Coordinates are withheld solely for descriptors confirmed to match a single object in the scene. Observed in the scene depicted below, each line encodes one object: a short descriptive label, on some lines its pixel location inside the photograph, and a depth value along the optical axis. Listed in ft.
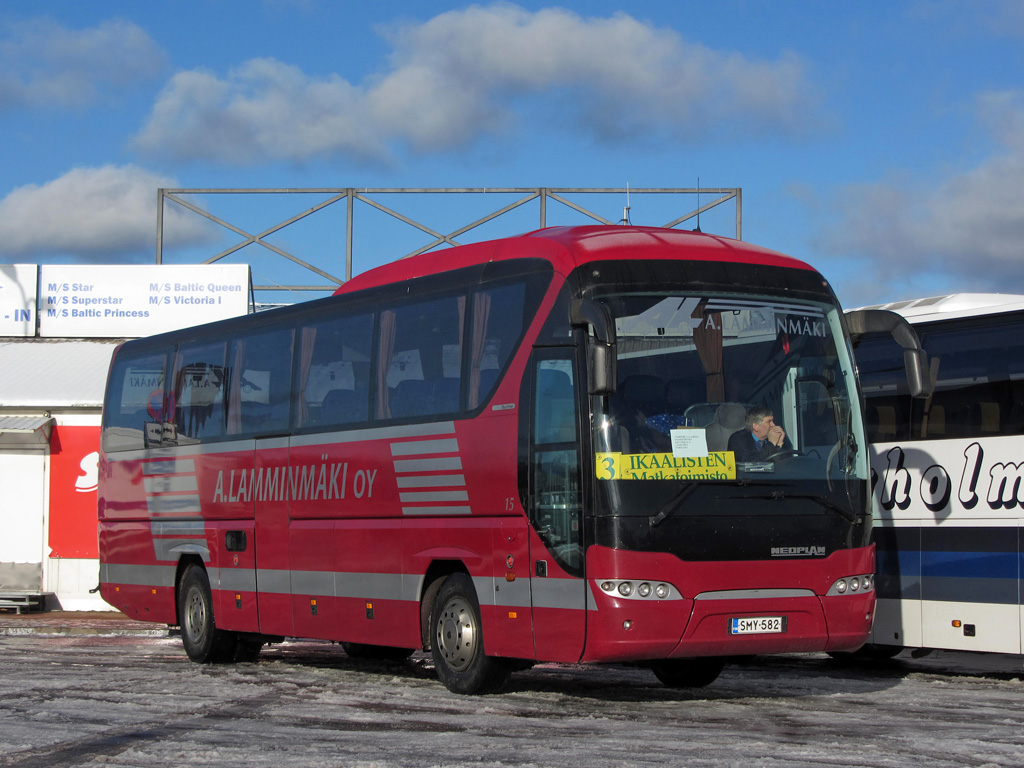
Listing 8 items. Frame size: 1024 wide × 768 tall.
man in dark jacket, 35.06
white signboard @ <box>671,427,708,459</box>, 34.55
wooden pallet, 78.48
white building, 80.18
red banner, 80.43
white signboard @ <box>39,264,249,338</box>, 99.50
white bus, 43.47
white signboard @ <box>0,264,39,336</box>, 102.32
